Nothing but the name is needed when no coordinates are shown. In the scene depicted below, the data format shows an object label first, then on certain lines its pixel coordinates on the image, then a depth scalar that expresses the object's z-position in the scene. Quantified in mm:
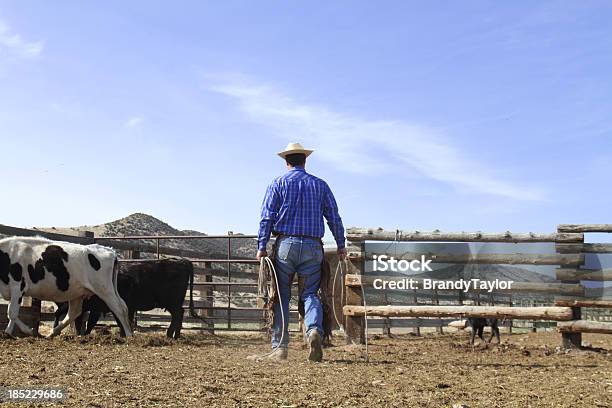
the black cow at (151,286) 11375
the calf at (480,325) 11795
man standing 6668
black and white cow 9766
